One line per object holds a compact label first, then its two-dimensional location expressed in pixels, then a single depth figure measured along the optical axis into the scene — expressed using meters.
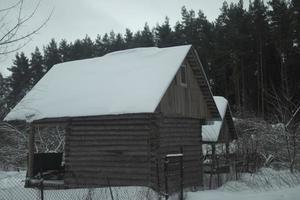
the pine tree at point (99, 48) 63.46
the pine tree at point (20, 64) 62.75
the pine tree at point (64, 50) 64.25
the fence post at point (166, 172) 12.90
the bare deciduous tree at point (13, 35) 8.97
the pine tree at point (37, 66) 60.71
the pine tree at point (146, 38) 59.45
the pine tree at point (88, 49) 62.69
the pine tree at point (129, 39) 60.56
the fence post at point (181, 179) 13.35
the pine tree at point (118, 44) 62.20
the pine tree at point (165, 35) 57.16
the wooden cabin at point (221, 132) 32.22
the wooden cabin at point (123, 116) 17.72
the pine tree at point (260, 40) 50.19
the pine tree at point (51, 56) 64.38
